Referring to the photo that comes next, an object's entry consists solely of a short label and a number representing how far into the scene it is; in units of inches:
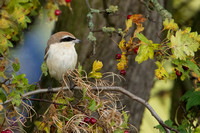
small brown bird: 345.4
